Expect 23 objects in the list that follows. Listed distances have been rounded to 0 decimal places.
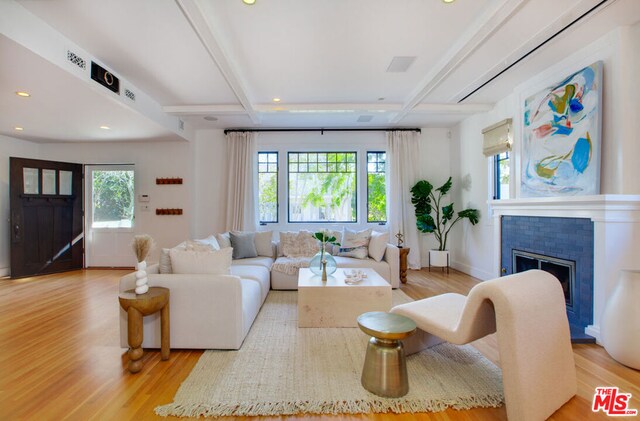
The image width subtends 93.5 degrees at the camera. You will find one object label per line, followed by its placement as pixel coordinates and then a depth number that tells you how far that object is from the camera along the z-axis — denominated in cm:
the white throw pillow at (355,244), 461
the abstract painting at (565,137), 285
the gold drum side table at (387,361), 183
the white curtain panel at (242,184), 574
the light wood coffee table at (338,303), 296
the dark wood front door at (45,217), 502
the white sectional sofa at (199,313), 242
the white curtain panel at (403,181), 582
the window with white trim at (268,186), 604
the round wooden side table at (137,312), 214
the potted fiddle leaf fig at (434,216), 541
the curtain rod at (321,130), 589
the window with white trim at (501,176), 454
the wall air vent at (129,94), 373
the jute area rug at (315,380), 176
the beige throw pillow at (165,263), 272
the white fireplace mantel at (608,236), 246
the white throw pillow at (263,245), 476
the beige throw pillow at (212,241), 361
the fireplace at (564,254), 275
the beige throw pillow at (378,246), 445
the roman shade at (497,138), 423
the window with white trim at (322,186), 606
